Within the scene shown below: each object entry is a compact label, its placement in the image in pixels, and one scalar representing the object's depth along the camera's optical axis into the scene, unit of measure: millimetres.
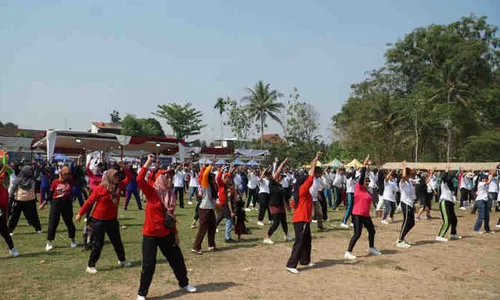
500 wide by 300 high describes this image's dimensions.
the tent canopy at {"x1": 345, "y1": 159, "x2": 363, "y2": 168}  34450
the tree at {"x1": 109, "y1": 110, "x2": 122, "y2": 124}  109569
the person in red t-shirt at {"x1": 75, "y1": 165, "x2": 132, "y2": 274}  7098
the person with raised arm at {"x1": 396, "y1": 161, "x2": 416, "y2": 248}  9945
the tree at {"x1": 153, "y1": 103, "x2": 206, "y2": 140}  67188
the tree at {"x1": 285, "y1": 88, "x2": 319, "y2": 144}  48219
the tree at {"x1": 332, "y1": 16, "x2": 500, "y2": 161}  41969
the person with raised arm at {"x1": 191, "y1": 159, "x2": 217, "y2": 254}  8719
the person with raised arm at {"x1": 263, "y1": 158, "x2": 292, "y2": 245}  9750
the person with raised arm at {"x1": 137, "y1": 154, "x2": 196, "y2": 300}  5719
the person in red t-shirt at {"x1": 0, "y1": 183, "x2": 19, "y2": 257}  7949
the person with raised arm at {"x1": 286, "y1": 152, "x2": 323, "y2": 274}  7449
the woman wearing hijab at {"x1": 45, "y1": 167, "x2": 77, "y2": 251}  8742
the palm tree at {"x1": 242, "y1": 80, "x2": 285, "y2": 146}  60156
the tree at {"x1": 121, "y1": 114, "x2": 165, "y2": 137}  64625
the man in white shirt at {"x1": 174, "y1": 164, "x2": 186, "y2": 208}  17484
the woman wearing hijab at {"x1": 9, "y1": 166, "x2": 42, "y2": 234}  9680
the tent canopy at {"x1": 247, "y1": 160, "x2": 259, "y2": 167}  40081
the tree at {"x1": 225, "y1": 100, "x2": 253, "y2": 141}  57812
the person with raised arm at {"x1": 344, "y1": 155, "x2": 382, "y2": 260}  8609
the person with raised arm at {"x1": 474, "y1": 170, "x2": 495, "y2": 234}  12145
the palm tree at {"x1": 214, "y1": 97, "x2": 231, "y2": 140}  60938
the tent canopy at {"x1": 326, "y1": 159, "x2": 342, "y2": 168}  35550
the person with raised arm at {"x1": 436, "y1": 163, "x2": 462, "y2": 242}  11047
